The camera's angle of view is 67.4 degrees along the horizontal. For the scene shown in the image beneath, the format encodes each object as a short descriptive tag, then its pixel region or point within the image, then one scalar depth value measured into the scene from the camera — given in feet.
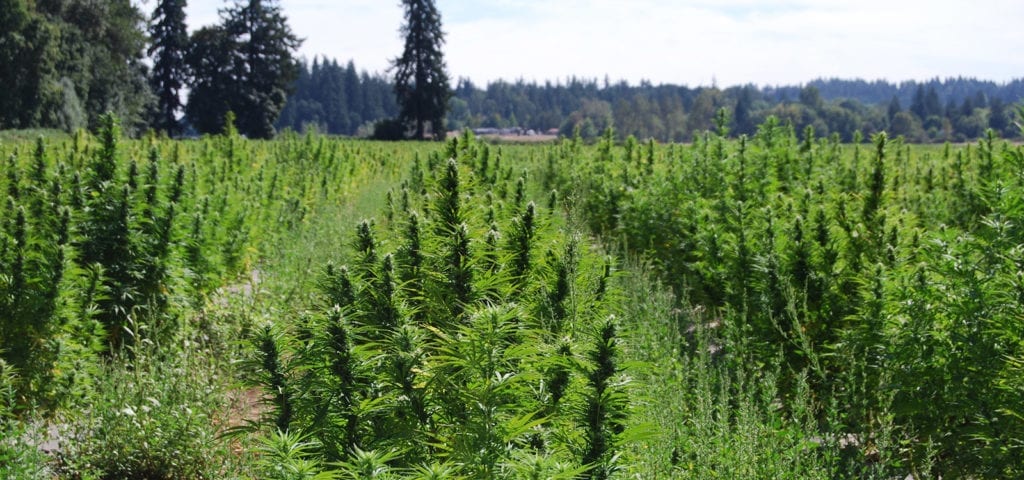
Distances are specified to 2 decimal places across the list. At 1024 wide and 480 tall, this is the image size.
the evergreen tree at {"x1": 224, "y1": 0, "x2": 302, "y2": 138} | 189.37
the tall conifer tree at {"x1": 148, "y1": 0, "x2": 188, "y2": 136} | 184.65
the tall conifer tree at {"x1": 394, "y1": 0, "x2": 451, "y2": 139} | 201.26
